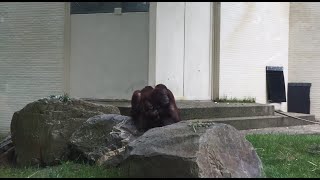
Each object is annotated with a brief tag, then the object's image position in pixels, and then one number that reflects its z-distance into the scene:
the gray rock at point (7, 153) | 7.81
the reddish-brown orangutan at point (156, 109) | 6.71
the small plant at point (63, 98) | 7.53
